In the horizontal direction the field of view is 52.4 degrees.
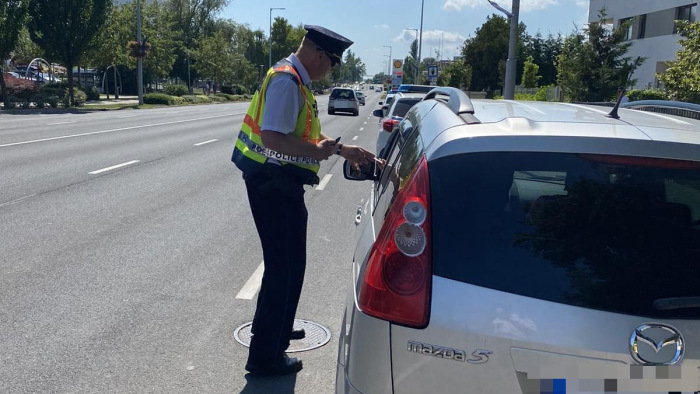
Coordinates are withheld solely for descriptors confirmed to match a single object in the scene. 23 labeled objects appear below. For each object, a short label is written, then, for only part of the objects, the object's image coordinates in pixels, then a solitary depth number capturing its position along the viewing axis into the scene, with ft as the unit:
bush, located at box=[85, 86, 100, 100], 175.94
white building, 115.96
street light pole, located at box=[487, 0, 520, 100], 65.62
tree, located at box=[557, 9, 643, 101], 83.61
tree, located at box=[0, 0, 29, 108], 113.29
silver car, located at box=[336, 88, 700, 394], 7.09
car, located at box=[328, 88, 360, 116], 141.08
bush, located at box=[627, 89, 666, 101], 71.77
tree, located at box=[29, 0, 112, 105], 127.75
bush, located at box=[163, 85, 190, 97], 208.17
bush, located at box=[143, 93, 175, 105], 171.53
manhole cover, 15.58
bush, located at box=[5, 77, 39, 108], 116.67
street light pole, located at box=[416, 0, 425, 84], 211.90
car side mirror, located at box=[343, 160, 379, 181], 13.47
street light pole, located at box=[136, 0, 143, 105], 153.79
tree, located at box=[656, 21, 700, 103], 41.94
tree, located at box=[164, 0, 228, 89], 303.89
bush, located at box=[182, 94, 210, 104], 194.04
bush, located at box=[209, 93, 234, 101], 241.02
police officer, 12.37
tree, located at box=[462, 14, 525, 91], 169.99
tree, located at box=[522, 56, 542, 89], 135.74
